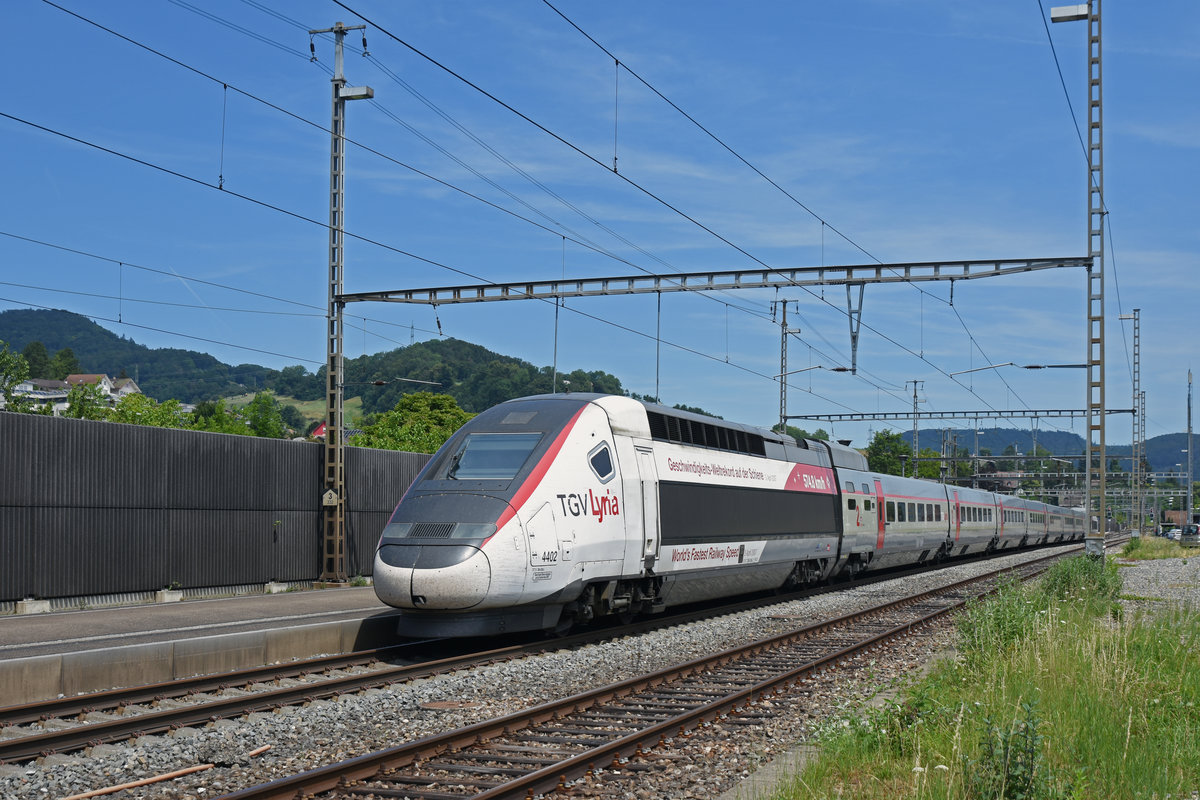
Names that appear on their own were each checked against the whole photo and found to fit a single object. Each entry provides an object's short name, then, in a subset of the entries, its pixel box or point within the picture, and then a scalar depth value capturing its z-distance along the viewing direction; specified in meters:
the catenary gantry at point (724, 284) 24.33
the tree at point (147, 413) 74.50
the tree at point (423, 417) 84.38
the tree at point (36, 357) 185.12
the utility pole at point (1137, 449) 61.31
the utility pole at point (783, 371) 42.25
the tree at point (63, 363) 182.24
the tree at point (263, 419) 107.88
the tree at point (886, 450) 114.31
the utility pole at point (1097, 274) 21.44
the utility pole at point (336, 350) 24.34
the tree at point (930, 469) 113.16
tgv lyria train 13.63
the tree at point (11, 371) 77.94
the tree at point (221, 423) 91.75
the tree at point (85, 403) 69.19
